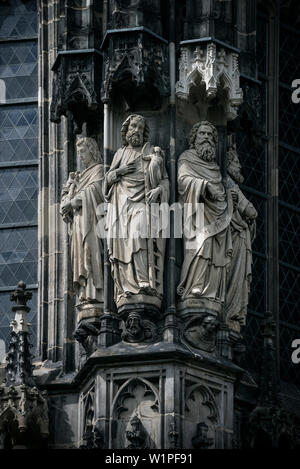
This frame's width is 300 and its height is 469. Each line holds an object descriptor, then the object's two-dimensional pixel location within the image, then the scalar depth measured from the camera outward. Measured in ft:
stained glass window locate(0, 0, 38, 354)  136.15
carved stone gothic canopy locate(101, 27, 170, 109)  128.57
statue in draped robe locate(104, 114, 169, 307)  126.11
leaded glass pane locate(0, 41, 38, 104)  140.05
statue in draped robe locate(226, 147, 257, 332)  128.88
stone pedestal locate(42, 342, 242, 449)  123.65
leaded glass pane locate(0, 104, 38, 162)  138.72
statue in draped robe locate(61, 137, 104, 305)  128.26
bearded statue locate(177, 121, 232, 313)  126.62
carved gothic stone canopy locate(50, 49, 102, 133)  130.21
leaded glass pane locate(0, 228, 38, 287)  136.05
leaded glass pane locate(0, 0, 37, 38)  140.97
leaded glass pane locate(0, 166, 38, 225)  137.39
